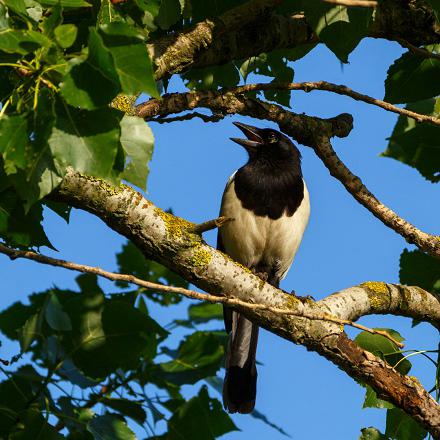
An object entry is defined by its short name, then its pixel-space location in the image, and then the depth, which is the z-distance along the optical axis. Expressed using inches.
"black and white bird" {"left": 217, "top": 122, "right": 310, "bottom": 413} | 386.6
